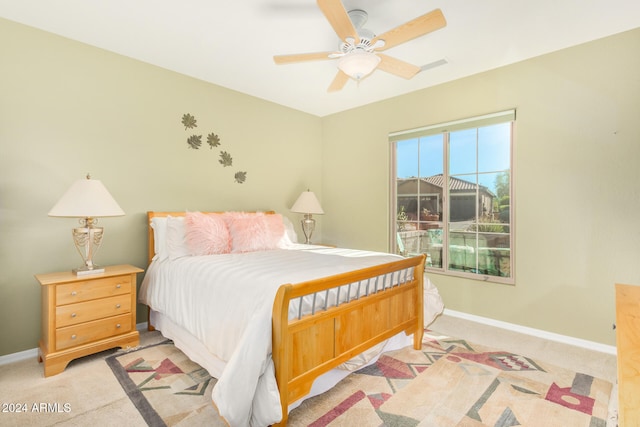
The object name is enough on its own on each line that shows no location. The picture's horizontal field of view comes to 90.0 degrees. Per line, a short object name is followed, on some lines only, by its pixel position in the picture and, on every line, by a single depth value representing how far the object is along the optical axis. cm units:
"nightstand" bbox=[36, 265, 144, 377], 224
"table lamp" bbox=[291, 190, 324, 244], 420
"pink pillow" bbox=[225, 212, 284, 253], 308
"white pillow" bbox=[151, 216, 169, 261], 287
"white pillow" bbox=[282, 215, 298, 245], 362
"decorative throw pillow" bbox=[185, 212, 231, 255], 283
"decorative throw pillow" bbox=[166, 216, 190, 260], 279
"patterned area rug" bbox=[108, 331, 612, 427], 178
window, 328
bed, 159
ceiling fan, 184
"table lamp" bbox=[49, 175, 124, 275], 230
